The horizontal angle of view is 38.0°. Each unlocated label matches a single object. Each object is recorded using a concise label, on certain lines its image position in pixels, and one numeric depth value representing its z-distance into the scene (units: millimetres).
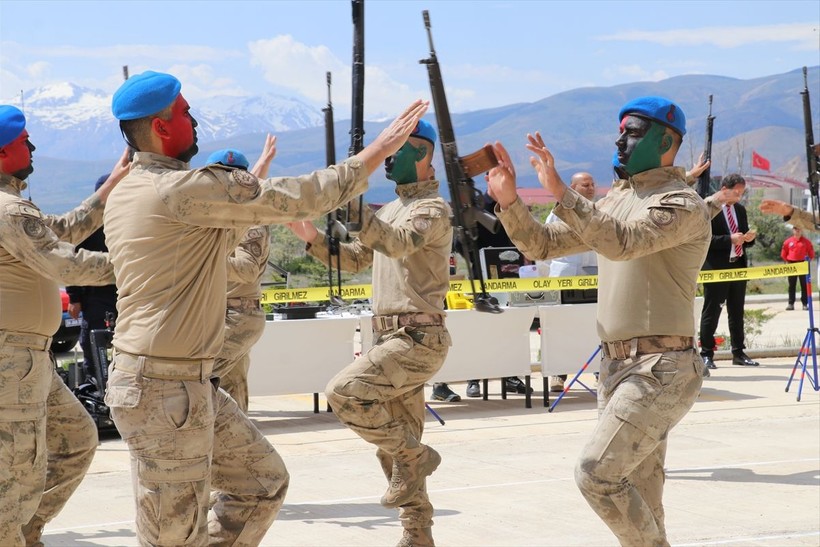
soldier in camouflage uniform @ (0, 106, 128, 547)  5316
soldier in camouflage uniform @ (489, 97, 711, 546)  5133
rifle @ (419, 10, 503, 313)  5812
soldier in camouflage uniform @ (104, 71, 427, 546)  4477
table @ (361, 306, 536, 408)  11727
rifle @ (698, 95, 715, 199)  12512
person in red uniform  22938
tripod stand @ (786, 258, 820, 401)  12145
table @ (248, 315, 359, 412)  11141
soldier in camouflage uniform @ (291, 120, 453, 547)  6449
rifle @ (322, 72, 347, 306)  6105
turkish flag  28145
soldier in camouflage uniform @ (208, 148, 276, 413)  7523
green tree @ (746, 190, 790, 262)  39188
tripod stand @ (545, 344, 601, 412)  11755
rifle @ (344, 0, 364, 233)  5551
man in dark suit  14047
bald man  12906
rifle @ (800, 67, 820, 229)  10780
